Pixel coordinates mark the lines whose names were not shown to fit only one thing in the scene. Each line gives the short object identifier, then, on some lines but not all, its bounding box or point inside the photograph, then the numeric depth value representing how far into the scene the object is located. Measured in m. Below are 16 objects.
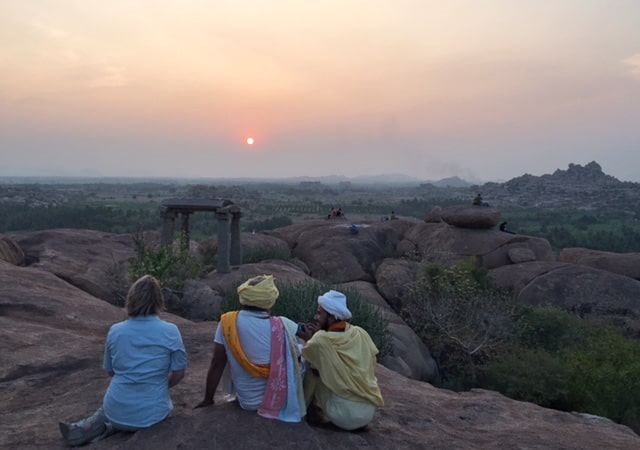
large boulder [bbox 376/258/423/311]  18.34
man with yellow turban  5.00
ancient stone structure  16.19
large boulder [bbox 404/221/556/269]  21.75
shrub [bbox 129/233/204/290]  12.62
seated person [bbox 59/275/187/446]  4.77
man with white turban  5.07
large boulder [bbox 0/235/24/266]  14.72
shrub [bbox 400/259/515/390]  13.78
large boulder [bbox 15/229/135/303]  14.08
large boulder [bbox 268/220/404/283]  21.62
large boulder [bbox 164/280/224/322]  12.66
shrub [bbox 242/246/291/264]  20.80
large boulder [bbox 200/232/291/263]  21.06
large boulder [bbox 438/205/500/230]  22.91
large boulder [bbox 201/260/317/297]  15.13
